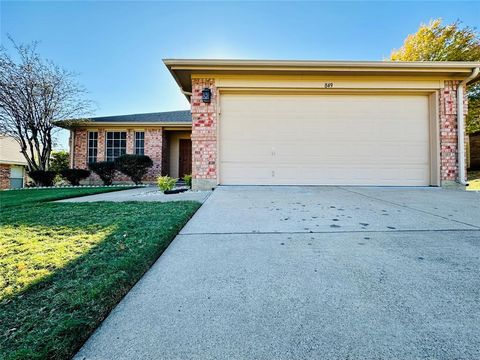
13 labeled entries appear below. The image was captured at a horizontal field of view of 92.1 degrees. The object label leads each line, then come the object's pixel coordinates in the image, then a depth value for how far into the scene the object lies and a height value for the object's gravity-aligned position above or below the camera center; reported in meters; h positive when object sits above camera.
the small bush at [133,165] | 9.64 +0.66
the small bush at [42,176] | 9.70 +0.15
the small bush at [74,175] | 9.70 +0.23
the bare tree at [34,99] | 9.42 +3.42
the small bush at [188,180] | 6.71 +0.03
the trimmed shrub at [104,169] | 9.84 +0.49
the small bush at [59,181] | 10.06 -0.04
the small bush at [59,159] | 14.58 +1.36
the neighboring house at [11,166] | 14.52 +0.93
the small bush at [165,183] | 5.88 -0.06
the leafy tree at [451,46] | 13.23 +8.20
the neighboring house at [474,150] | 12.99 +1.85
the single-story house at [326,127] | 6.05 +1.47
